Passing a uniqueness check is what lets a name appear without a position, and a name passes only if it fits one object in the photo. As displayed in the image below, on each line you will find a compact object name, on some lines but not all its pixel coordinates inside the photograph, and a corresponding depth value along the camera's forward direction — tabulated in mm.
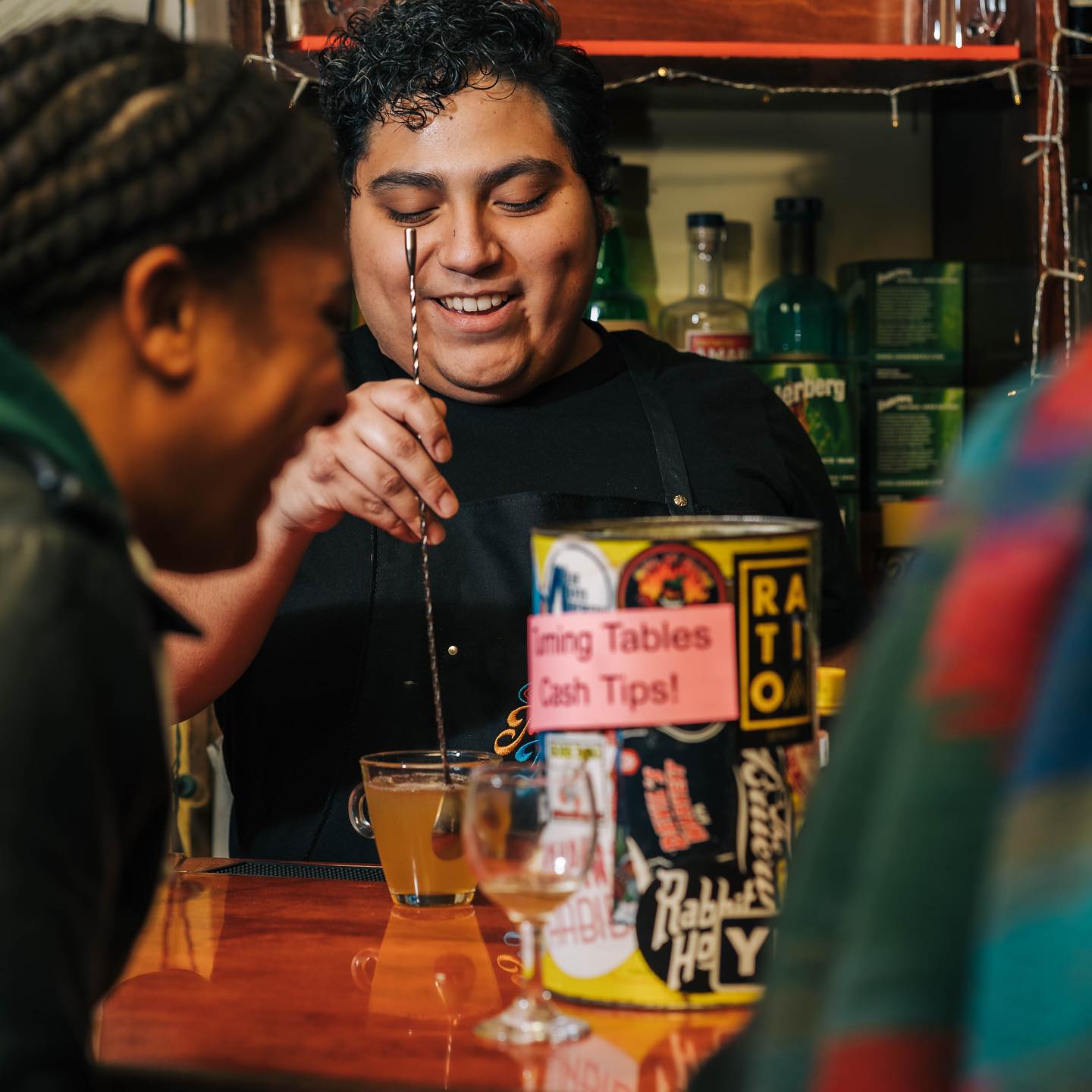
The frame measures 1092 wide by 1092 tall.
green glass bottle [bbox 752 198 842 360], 2232
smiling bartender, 1646
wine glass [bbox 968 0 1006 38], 2109
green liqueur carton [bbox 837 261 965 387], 2178
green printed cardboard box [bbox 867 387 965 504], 2186
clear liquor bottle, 2172
